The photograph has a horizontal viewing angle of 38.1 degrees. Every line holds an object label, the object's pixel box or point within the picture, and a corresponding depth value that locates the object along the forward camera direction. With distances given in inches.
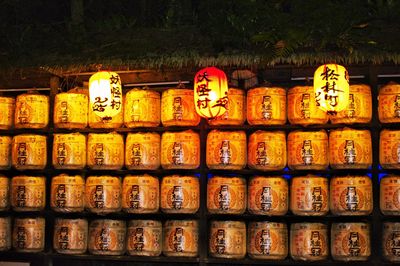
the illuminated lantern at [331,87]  291.6
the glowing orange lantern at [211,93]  304.5
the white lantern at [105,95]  318.3
